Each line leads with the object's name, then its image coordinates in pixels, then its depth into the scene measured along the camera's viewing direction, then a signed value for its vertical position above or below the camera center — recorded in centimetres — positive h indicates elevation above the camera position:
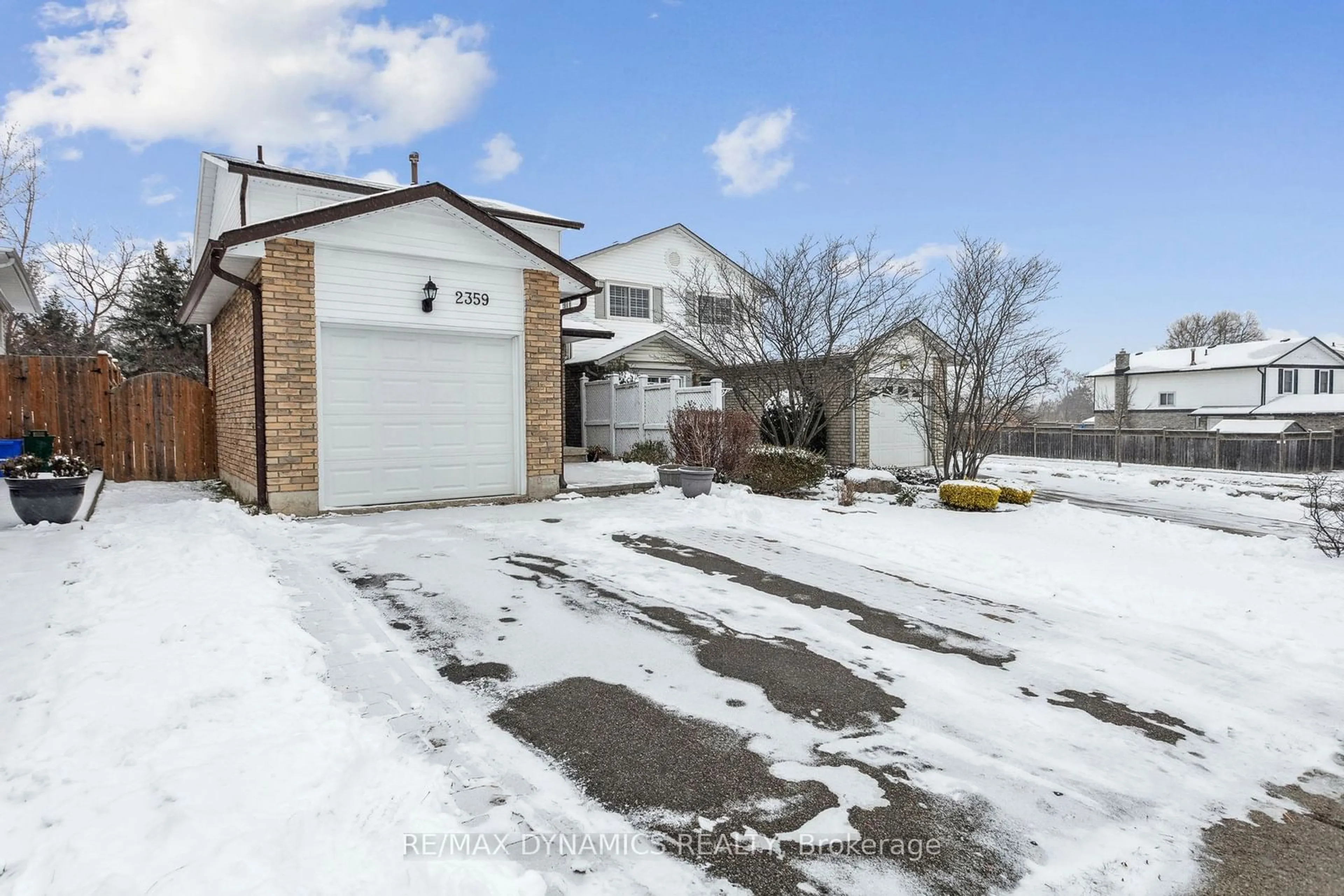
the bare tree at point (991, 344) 1203 +149
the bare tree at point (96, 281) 2527 +589
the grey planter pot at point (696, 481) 1037 -79
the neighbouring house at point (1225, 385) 3316 +208
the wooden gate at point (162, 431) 1236 +8
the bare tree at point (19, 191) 2067 +793
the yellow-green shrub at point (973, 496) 1074 -111
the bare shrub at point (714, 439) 1137 -17
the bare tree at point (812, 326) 1415 +219
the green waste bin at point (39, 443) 971 -11
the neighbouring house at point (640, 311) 1741 +359
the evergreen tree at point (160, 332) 2430 +373
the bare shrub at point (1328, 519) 705 -104
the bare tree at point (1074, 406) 5379 +170
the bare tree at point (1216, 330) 4881 +690
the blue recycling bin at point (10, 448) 961 -17
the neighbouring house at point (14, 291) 1049 +264
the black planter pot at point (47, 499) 702 -66
